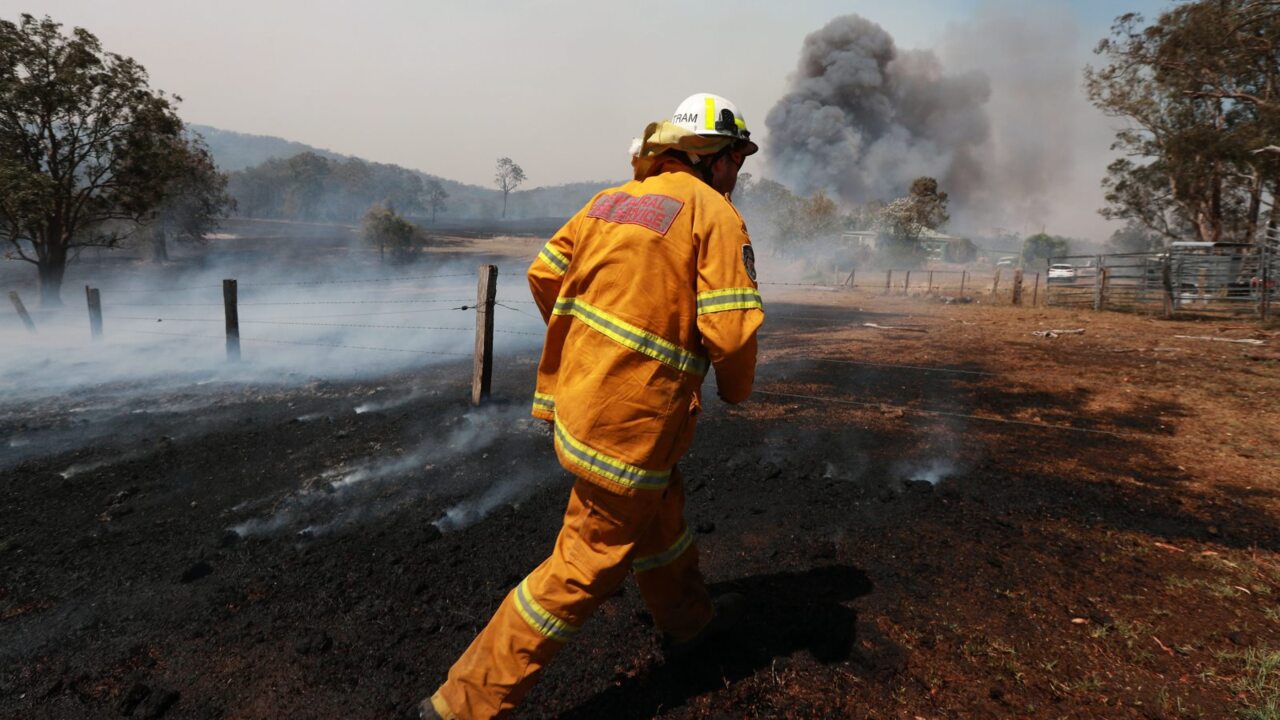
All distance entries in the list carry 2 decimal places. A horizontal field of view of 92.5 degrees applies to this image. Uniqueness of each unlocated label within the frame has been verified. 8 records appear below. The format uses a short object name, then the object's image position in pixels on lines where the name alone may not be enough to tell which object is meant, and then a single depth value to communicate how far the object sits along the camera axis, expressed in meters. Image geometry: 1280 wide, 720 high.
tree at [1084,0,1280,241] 20.86
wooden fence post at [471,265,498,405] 6.84
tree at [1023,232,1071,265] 77.38
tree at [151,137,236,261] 40.66
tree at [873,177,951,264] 52.00
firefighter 2.04
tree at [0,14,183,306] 16.39
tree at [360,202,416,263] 42.47
